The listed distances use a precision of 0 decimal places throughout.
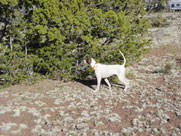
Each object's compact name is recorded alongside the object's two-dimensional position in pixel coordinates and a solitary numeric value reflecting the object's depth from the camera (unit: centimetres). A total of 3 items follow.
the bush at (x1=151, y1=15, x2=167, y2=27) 3259
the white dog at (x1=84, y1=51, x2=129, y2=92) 764
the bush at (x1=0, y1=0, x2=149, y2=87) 783
